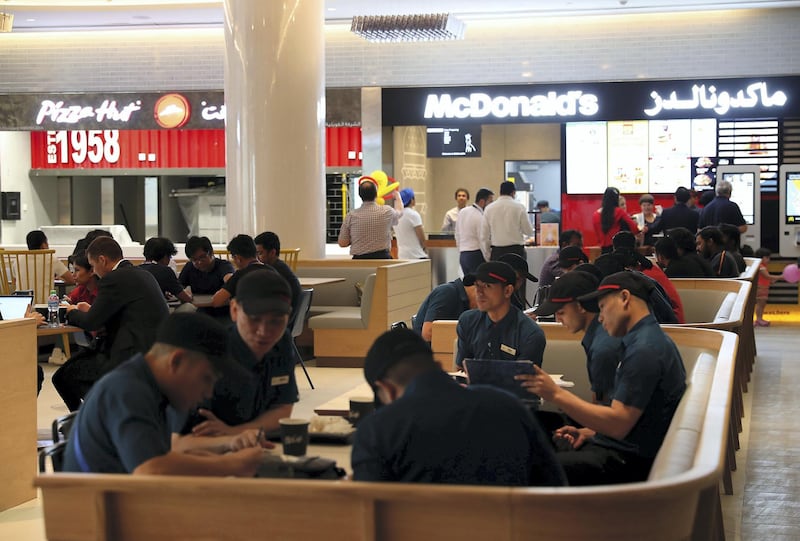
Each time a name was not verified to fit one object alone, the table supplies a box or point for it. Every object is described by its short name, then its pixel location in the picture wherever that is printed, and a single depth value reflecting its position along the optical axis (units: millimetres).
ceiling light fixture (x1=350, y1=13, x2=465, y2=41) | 12062
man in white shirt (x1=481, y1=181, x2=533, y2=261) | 12500
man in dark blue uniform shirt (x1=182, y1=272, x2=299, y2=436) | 3297
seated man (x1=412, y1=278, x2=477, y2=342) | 6094
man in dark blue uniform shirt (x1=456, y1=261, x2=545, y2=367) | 4758
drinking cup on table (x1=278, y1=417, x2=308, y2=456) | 3080
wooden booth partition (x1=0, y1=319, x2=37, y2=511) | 5168
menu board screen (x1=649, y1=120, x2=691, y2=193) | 13938
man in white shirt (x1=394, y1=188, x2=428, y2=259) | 13070
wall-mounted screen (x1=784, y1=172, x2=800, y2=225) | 13688
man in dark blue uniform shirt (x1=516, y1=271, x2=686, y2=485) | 3682
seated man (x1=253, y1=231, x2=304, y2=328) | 8078
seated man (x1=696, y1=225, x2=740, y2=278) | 9242
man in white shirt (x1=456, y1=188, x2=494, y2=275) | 12719
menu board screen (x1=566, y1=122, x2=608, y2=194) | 14242
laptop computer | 6465
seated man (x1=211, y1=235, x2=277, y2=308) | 7535
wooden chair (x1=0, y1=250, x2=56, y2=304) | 9820
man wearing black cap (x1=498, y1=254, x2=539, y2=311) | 6176
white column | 10508
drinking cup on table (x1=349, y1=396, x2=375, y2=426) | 3498
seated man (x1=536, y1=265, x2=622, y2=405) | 4168
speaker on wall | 15922
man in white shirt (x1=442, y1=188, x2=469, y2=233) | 14641
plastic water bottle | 6727
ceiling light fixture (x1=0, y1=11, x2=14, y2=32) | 12203
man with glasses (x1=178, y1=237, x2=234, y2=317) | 8461
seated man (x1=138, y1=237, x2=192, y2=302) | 7617
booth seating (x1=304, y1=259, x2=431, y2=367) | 9531
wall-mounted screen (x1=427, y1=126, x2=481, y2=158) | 14617
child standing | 12367
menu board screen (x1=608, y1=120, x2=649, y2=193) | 14094
